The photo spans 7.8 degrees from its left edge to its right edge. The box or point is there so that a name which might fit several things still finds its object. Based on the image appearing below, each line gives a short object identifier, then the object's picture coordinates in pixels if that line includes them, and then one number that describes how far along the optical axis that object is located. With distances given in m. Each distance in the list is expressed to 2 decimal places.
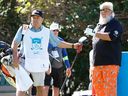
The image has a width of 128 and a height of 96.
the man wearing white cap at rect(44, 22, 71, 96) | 17.69
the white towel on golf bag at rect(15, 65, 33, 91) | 14.10
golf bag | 14.29
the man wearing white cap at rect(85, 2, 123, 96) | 13.96
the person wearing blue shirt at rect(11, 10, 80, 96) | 14.33
